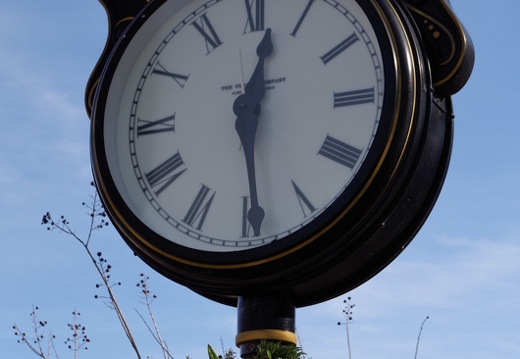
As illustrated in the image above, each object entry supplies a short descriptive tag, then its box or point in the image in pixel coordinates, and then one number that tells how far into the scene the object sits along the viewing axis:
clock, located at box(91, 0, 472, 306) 3.39
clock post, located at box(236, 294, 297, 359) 3.44
